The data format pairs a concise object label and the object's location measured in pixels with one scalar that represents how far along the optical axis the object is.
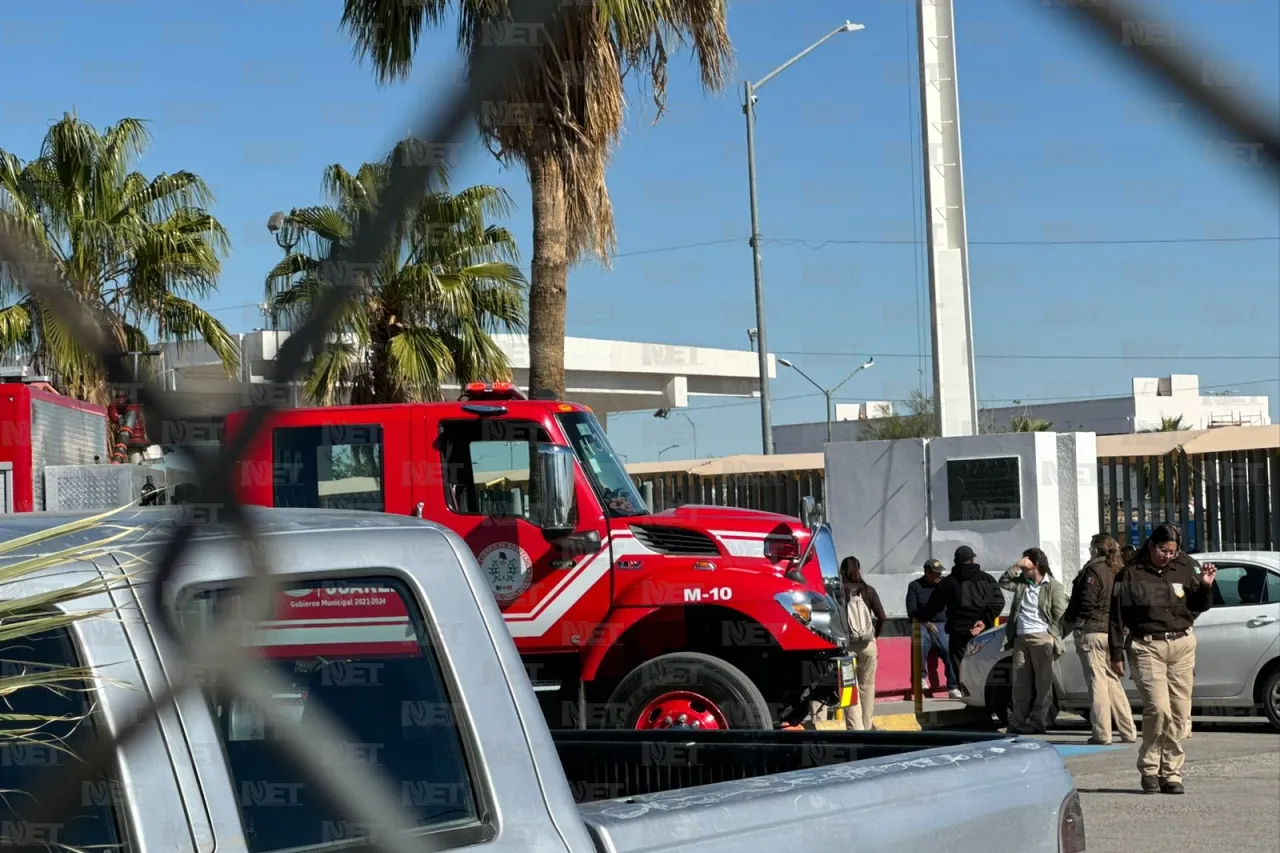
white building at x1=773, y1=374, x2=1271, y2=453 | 74.94
